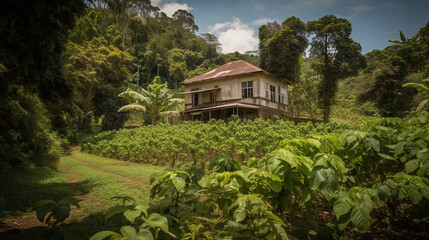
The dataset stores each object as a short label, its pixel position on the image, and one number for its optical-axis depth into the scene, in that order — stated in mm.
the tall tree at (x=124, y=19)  41500
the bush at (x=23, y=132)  4999
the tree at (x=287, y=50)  24406
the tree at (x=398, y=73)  22703
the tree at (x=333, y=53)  24062
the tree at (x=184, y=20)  62156
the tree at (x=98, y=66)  22344
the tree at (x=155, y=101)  20953
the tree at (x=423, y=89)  13066
